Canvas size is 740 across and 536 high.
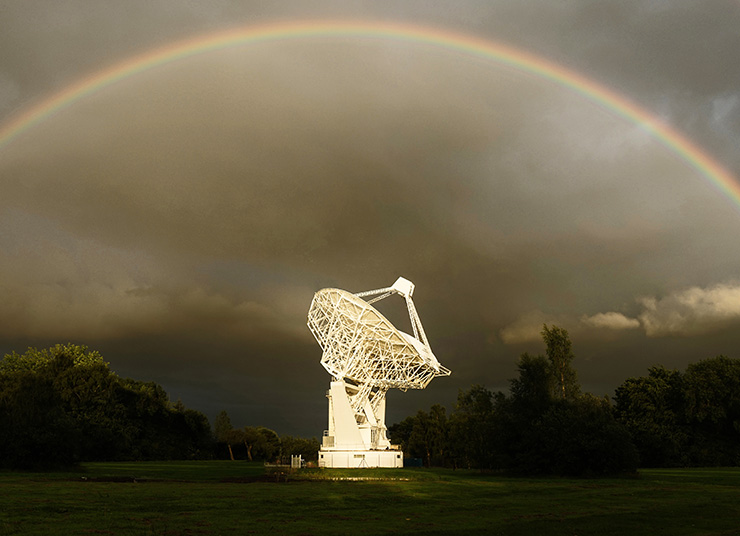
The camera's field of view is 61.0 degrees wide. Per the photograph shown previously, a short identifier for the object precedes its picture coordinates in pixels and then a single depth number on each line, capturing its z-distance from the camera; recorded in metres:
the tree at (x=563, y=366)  65.56
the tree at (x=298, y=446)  86.88
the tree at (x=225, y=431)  90.00
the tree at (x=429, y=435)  72.36
